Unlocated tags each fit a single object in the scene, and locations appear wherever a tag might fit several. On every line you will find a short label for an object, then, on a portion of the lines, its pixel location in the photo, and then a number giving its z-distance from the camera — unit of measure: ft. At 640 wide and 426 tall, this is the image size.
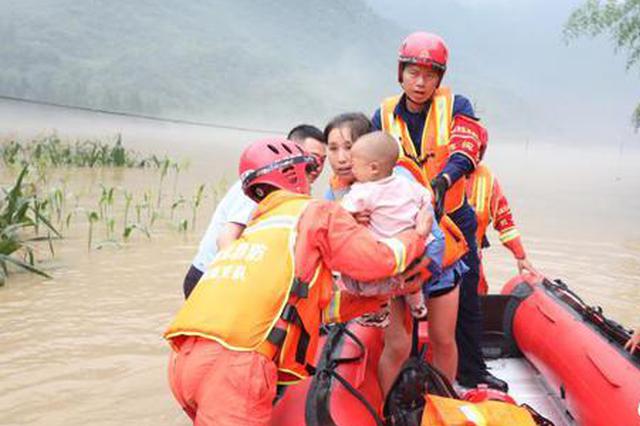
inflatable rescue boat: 8.73
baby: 8.84
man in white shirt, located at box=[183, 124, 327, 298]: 11.53
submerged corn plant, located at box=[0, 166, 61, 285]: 19.60
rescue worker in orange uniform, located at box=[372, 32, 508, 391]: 10.42
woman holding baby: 8.88
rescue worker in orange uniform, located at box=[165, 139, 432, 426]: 7.28
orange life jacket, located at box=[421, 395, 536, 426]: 7.92
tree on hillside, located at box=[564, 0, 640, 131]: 45.62
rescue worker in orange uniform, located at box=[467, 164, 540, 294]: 14.90
